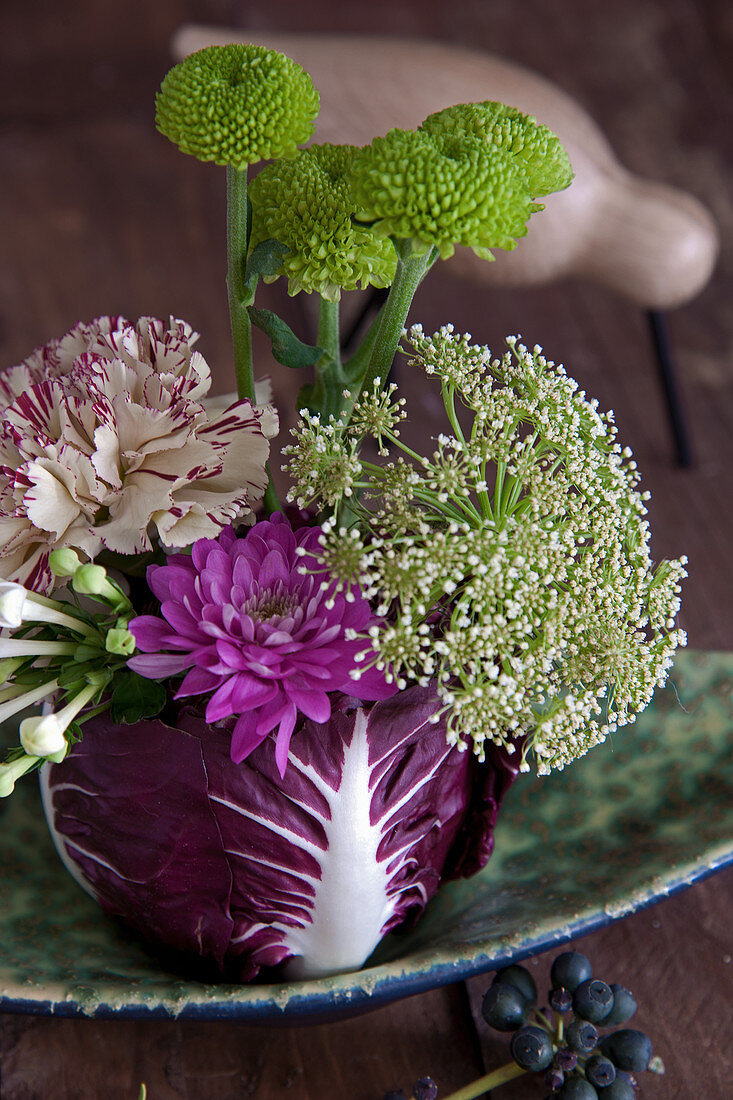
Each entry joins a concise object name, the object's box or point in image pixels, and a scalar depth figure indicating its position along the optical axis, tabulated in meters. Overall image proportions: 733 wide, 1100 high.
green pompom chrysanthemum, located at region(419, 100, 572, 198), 0.68
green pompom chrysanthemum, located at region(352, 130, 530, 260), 0.66
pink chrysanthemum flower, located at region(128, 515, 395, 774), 0.67
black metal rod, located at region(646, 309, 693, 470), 1.03
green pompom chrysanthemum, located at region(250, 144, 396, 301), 0.69
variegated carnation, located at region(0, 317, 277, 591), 0.68
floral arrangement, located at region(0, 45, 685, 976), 0.67
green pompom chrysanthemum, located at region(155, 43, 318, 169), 0.68
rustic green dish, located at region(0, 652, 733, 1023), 0.70
